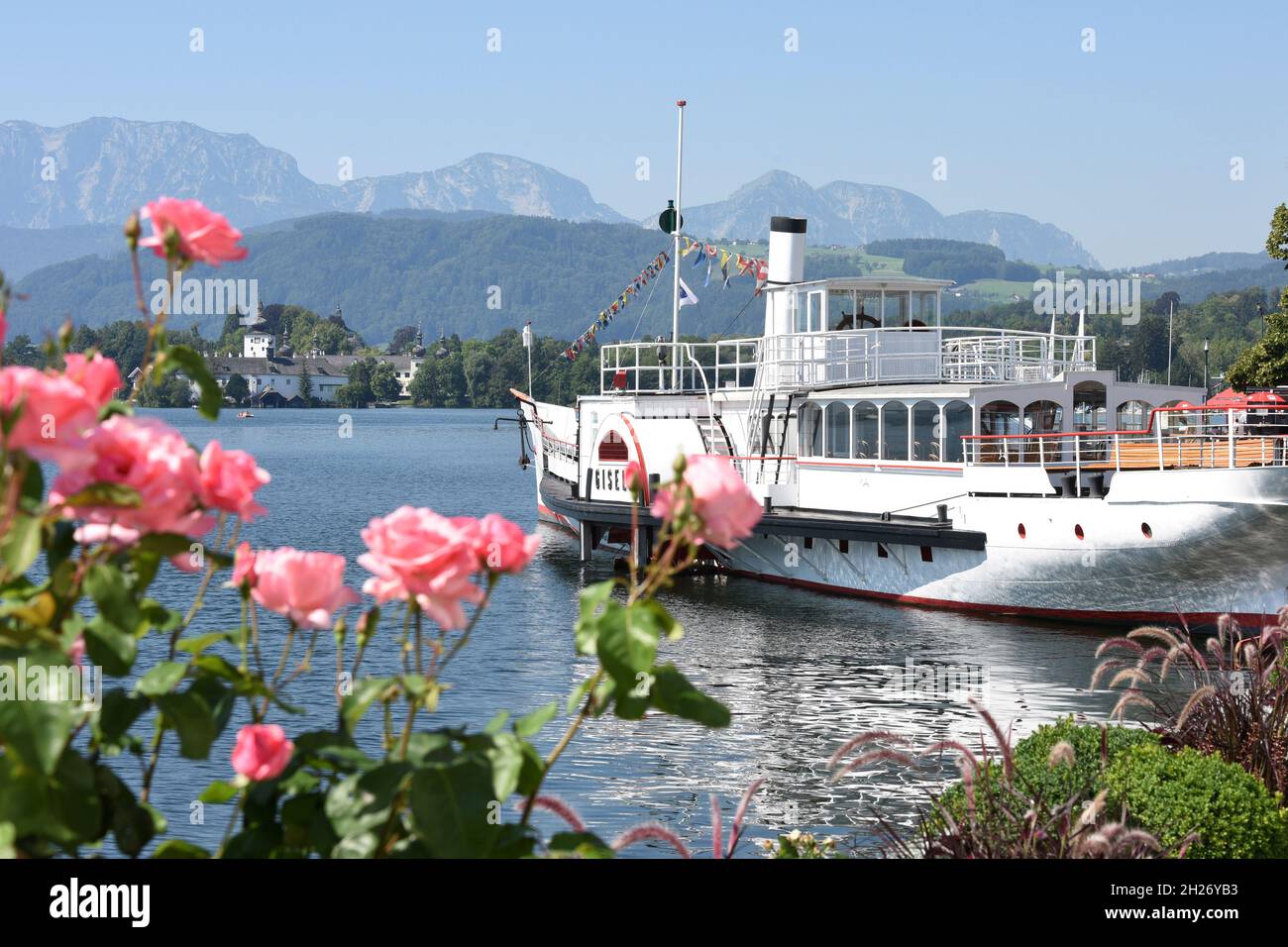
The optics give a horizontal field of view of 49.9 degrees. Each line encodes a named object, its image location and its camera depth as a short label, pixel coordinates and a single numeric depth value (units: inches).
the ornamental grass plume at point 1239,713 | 348.5
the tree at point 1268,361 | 1496.1
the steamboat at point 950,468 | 921.5
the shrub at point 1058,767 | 313.0
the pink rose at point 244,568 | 137.3
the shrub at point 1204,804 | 314.3
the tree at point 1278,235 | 1473.9
